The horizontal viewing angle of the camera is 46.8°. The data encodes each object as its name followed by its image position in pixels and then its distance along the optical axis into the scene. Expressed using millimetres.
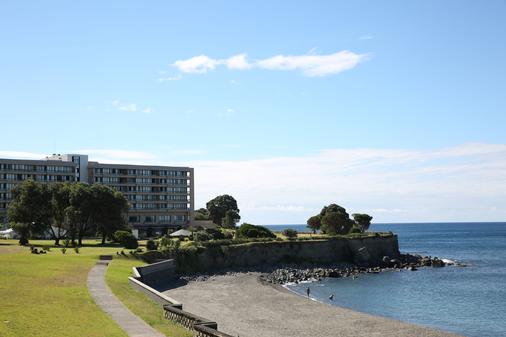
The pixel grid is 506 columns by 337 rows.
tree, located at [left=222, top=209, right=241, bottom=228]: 166000
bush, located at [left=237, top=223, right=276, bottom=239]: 110375
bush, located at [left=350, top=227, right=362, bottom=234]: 134775
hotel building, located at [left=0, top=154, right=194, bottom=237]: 148375
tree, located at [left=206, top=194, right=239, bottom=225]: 188625
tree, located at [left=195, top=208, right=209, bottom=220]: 189400
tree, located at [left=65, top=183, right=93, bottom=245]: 93750
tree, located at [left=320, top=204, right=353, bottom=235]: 137500
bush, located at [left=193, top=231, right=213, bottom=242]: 99438
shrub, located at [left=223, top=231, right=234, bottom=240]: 115025
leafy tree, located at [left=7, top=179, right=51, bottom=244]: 93481
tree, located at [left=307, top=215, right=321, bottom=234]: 158275
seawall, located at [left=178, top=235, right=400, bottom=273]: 90500
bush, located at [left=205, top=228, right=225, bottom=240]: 107844
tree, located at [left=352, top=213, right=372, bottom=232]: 158938
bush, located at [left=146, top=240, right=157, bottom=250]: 81125
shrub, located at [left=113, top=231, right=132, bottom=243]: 86806
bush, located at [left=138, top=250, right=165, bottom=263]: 73094
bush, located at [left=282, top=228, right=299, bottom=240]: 126862
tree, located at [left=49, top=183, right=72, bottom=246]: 97000
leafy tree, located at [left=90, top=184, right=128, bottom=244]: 96688
